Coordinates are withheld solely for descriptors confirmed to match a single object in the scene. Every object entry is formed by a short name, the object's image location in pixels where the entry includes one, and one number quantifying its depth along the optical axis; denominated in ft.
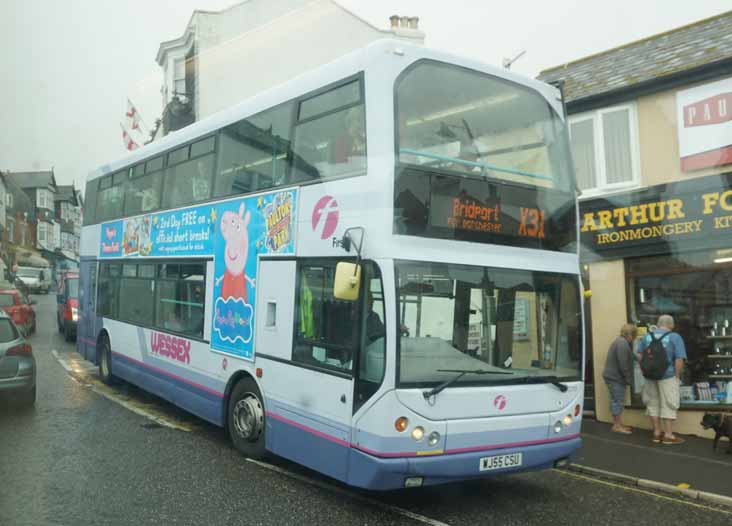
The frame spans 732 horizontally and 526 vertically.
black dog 28.66
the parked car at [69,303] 65.92
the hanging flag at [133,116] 87.97
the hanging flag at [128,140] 86.28
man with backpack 31.53
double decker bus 17.94
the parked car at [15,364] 30.53
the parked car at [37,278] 132.68
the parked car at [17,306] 62.23
